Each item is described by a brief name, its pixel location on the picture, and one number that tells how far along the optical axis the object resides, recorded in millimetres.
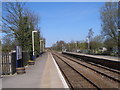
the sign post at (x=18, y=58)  9226
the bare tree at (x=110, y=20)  26583
